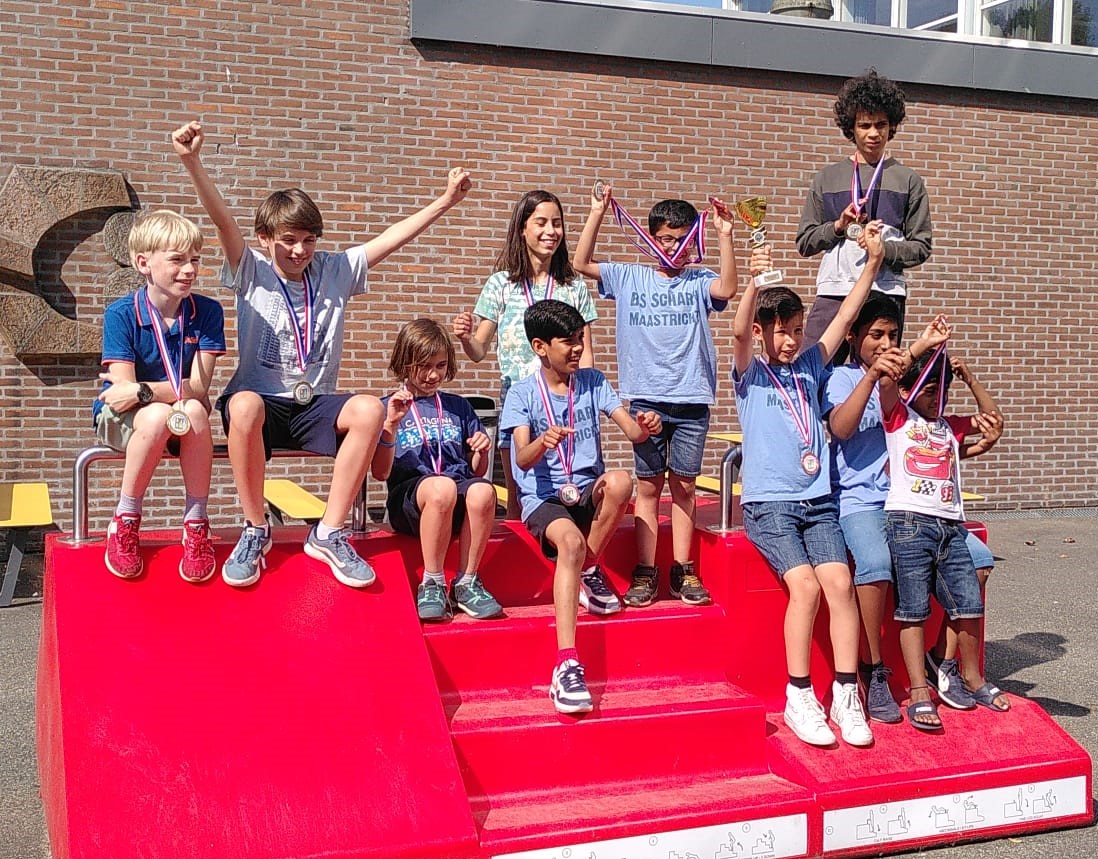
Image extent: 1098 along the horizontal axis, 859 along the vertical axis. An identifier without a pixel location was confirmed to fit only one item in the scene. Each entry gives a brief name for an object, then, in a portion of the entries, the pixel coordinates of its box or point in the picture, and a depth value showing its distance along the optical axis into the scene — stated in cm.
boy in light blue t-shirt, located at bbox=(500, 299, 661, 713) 462
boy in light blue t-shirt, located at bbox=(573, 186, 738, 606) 506
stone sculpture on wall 820
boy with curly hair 527
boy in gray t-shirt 429
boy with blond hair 410
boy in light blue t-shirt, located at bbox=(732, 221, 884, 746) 458
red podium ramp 355
